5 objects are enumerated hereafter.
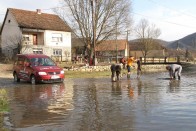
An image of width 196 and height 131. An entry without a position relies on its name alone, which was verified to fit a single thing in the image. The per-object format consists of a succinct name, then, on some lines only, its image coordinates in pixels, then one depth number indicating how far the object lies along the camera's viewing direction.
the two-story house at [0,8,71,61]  51.44
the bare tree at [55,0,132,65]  47.12
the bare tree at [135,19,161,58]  86.19
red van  21.28
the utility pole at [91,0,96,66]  41.66
